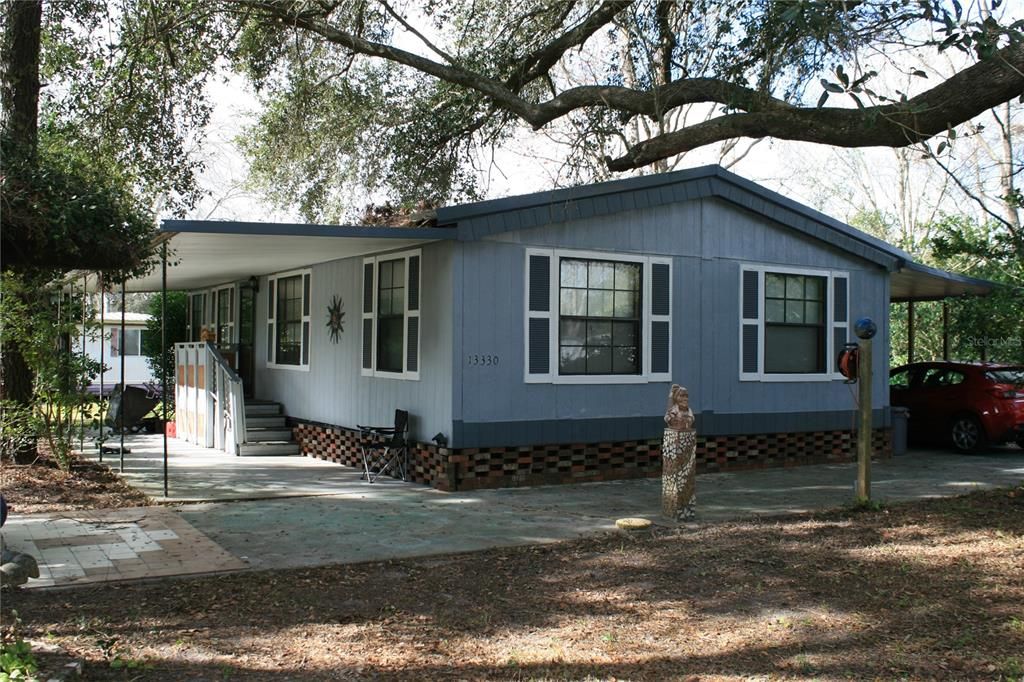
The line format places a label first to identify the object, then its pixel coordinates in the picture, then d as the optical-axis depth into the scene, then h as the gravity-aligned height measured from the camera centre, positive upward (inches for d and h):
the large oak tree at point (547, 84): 285.9 +136.6
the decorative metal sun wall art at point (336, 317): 485.7 +23.1
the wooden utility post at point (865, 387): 333.7 -7.8
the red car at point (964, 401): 534.6 -21.1
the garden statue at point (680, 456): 324.8 -32.2
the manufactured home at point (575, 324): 393.4 +18.4
